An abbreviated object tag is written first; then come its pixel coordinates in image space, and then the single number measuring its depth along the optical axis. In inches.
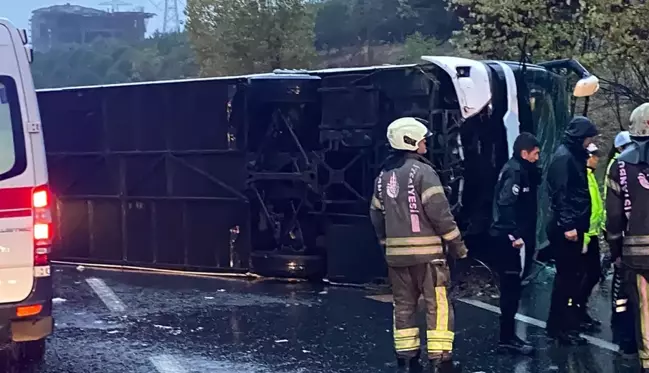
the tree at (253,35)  1261.1
